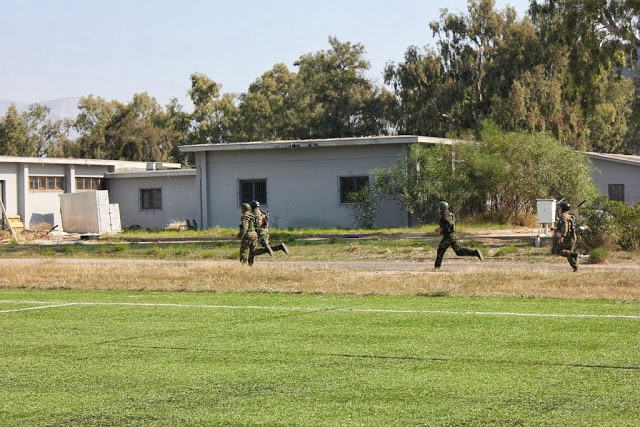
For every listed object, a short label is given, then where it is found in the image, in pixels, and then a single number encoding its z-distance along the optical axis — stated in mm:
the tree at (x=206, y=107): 81188
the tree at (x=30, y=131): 91812
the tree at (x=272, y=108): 67625
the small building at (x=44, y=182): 44750
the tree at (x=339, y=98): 66438
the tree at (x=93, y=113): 92188
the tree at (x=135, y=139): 84031
